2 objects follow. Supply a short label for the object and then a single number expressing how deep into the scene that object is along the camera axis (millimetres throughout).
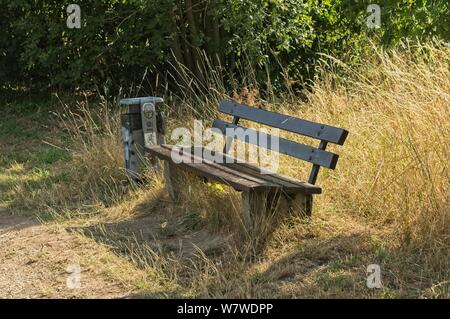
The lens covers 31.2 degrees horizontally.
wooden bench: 5406
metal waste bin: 7340
